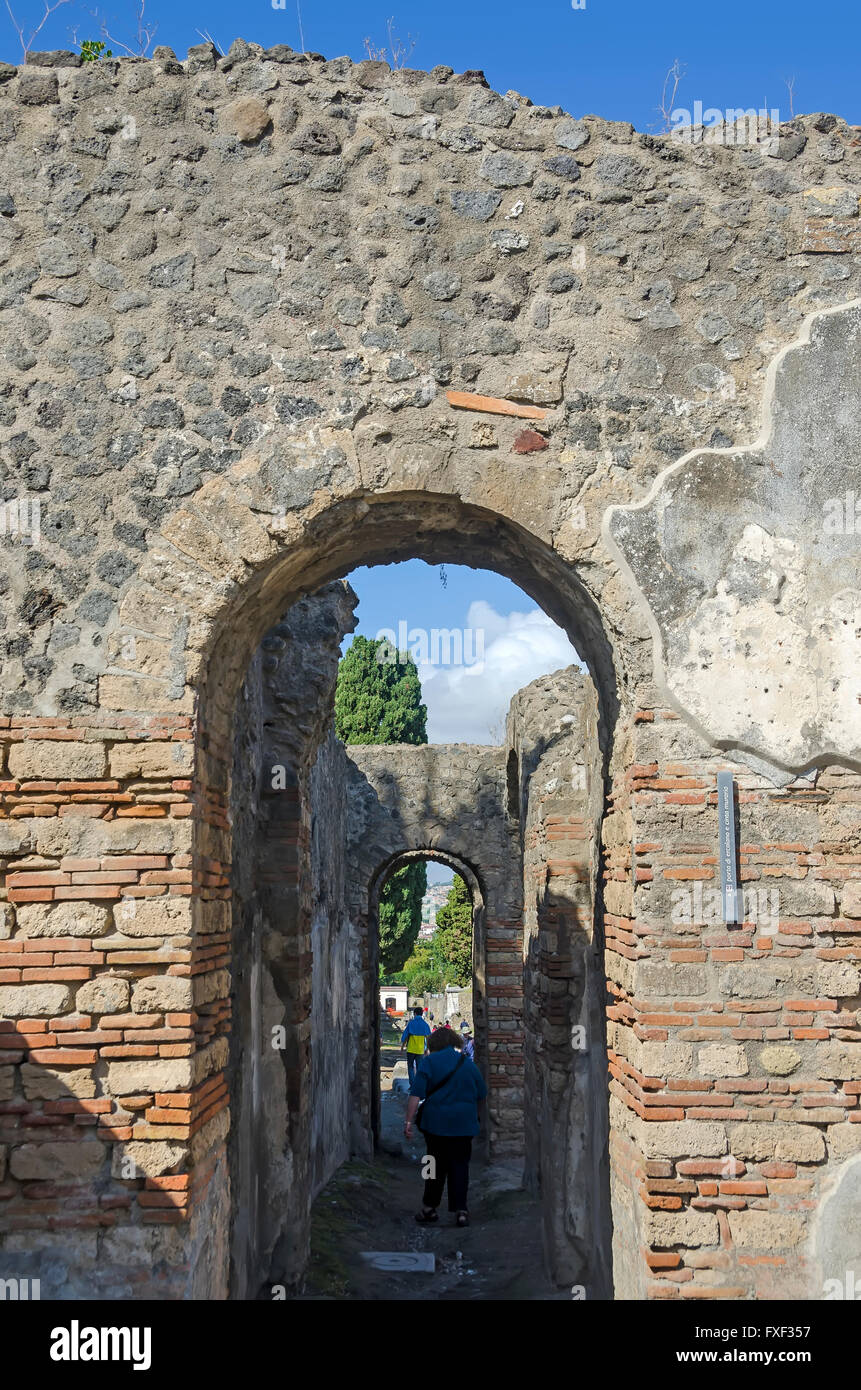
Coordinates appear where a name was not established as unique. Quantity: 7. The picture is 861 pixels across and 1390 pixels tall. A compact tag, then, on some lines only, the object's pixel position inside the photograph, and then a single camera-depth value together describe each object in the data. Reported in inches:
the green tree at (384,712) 916.6
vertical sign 158.1
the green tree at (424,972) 1354.6
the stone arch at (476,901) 558.6
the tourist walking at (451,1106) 351.6
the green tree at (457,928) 994.1
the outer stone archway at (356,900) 253.0
